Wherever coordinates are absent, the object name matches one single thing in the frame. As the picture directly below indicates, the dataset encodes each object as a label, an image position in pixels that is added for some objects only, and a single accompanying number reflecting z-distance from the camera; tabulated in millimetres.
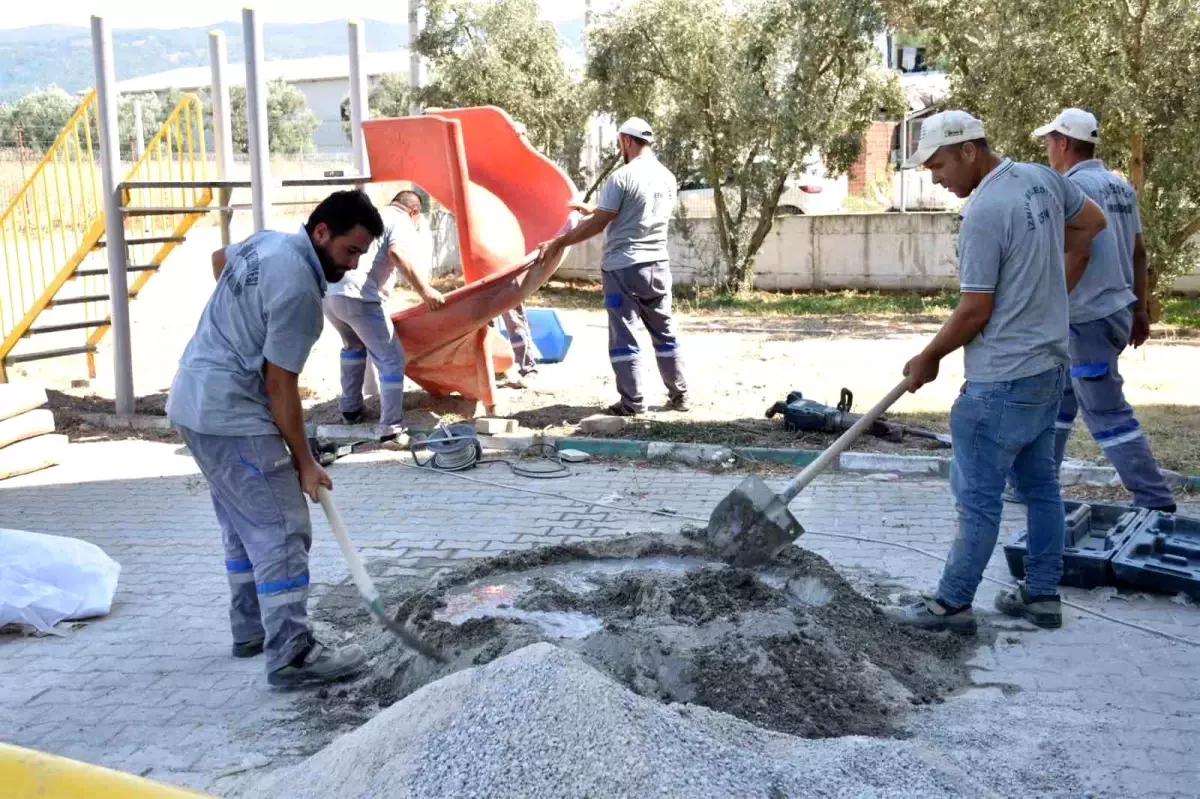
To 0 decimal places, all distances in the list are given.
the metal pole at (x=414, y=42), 19047
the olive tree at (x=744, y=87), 15883
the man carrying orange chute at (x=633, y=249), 8477
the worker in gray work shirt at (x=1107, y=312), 5586
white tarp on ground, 4930
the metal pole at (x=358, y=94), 9641
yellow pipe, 1745
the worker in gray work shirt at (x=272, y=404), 4094
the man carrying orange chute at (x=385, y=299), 8109
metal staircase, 9734
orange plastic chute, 8500
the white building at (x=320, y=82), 44531
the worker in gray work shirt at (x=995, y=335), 4293
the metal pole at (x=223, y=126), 9445
